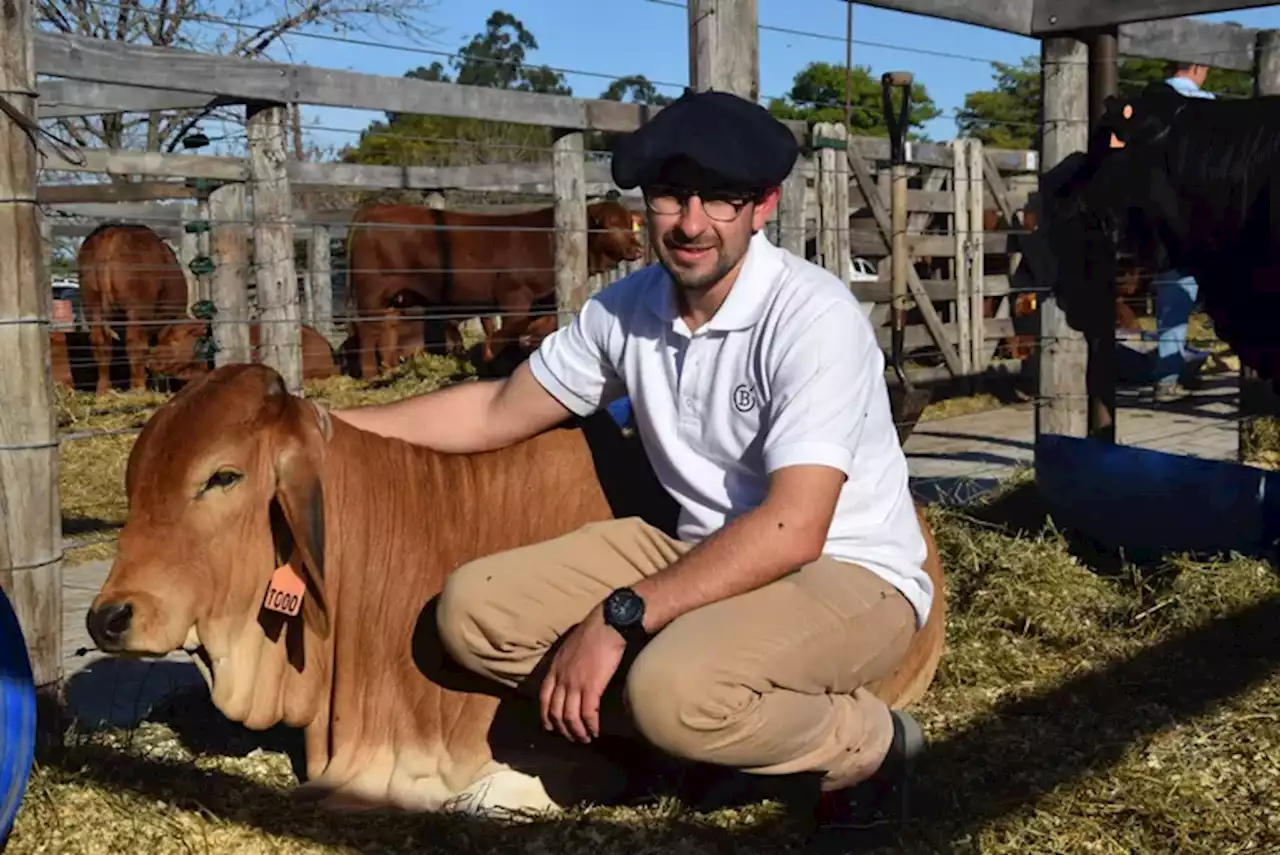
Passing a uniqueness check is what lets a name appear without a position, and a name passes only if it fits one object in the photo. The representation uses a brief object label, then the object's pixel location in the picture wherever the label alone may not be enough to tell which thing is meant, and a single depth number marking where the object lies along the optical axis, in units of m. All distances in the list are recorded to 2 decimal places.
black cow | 6.41
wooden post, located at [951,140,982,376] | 12.23
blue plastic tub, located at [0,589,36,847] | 2.97
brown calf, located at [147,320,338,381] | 11.82
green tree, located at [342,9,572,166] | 33.06
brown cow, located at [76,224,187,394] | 12.30
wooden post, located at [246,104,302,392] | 6.07
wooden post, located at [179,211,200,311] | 13.77
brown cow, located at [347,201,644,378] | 13.71
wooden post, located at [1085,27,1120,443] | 6.12
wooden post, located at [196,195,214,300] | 7.93
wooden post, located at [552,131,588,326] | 7.37
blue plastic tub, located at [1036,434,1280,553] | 4.80
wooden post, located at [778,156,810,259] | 7.00
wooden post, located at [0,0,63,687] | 3.35
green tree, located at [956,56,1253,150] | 36.98
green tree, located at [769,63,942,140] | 44.38
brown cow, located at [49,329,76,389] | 12.04
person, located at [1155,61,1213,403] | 10.20
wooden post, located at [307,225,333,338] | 14.86
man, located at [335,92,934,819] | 2.91
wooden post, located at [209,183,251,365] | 6.33
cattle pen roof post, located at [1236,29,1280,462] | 7.27
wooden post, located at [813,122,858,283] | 9.92
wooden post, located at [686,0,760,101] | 4.97
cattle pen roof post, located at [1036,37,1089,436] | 6.19
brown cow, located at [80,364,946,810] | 3.15
